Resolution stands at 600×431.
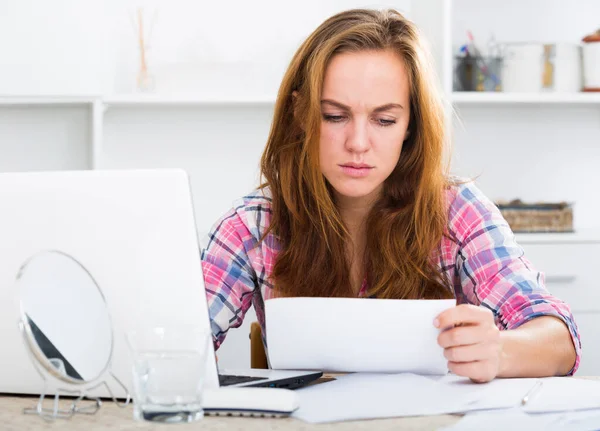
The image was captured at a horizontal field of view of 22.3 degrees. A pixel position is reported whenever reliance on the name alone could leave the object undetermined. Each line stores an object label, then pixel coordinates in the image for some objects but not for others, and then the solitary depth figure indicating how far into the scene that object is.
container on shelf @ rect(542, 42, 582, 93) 3.99
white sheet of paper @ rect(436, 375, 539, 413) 1.71
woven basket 3.88
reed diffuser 4.02
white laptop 1.69
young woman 2.28
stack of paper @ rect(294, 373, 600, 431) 1.67
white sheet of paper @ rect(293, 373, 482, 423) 1.67
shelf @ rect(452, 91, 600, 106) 3.95
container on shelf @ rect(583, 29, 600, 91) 3.96
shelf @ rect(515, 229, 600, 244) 3.79
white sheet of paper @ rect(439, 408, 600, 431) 1.63
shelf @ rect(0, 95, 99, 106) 3.83
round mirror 1.66
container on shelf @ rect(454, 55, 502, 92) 4.05
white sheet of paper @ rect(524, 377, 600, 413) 1.71
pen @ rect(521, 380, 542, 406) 1.73
